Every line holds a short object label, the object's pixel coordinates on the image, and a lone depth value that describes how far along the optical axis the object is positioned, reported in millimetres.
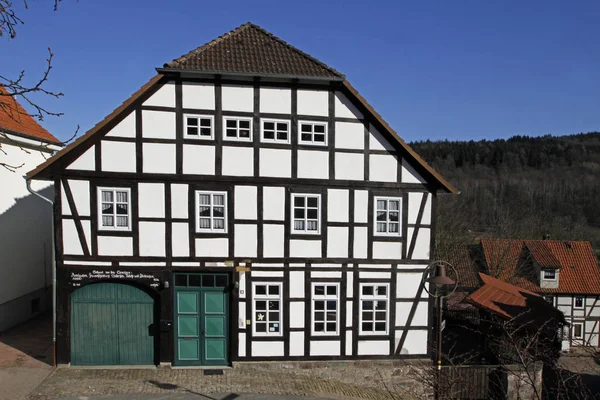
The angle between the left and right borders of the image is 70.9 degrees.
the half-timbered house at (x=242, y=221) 11117
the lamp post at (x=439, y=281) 8367
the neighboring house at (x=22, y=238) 13594
